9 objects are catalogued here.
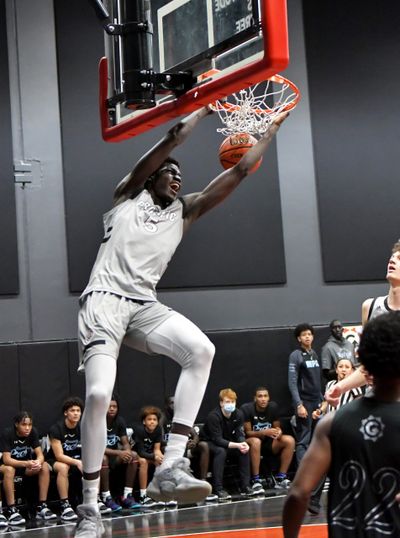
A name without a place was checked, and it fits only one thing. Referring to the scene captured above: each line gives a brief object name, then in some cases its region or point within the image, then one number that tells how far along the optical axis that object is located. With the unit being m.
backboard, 5.48
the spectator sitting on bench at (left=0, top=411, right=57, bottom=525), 11.09
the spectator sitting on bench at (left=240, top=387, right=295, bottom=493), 12.59
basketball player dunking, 5.48
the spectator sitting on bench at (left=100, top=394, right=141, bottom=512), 11.39
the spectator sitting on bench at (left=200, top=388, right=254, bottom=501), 12.09
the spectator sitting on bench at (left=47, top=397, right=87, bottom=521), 11.23
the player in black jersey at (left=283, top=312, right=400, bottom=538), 3.03
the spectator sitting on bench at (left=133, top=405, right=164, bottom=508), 11.67
